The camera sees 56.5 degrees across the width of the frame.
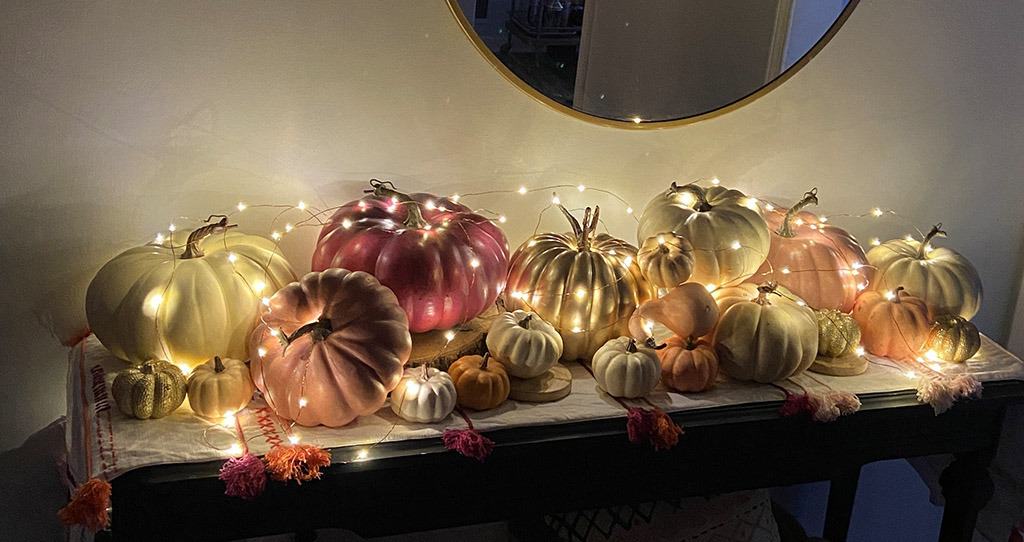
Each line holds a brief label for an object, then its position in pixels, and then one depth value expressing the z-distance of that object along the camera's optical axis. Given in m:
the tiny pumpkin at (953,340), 1.51
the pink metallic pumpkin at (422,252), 1.32
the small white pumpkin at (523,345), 1.31
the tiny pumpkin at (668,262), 1.40
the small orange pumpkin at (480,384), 1.27
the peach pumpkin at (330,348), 1.19
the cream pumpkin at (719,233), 1.46
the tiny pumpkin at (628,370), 1.32
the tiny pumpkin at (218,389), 1.20
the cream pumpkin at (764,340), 1.38
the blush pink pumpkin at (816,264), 1.53
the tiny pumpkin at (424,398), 1.23
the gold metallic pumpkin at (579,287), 1.39
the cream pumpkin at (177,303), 1.27
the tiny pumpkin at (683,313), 1.38
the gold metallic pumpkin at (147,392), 1.18
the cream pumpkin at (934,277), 1.55
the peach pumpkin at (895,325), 1.51
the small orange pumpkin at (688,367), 1.35
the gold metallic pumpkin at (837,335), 1.47
